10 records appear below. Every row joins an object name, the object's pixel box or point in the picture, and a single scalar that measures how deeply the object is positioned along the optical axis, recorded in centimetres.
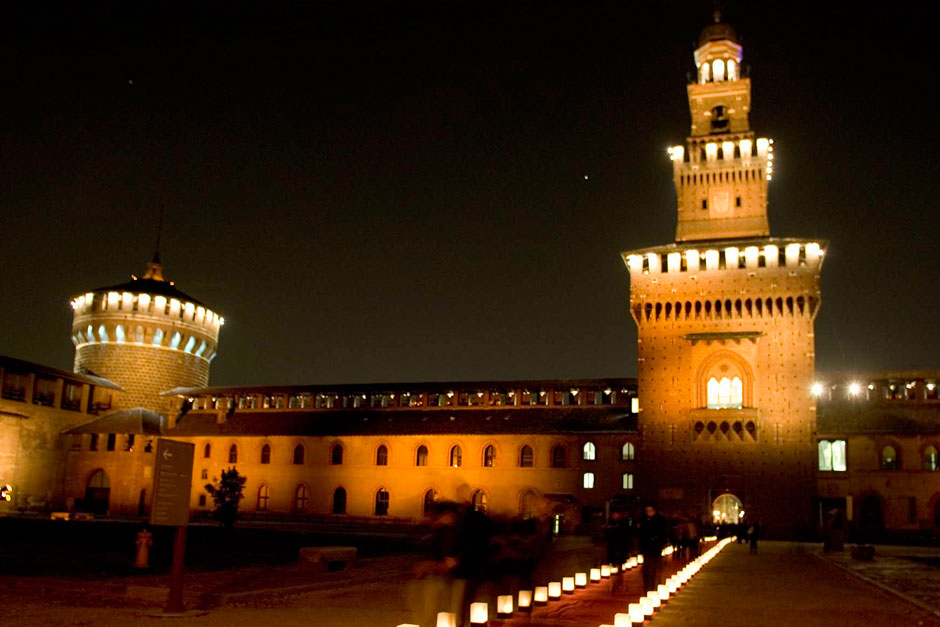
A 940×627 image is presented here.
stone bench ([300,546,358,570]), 1953
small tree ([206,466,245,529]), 3722
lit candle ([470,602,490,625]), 1014
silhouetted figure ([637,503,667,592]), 1446
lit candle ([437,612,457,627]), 960
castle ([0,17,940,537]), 4125
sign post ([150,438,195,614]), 1210
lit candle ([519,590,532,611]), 1213
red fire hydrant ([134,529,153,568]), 1978
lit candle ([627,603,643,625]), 1161
